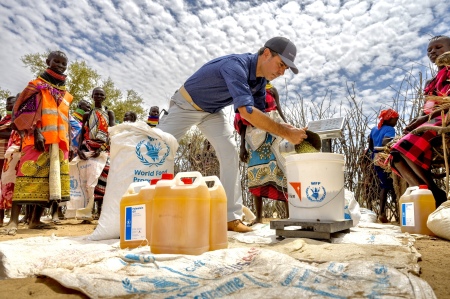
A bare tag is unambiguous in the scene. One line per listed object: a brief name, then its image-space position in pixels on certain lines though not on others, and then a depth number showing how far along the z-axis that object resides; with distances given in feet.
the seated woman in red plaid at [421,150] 9.45
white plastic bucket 7.93
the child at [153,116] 21.47
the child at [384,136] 14.43
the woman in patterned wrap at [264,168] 12.90
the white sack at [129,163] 8.41
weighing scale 7.74
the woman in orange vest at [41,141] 12.24
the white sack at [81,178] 16.69
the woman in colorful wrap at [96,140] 16.79
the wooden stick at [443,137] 8.25
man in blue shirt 8.63
